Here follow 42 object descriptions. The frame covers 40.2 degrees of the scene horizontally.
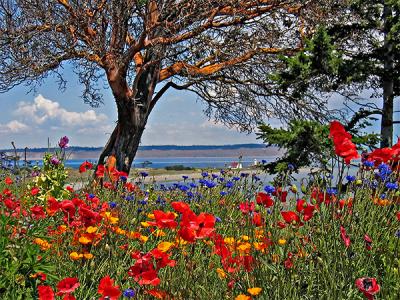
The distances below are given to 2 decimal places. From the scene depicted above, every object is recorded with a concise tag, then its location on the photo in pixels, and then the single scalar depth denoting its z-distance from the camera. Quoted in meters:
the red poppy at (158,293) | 2.74
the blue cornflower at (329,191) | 3.58
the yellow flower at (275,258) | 3.40
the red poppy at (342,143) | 2.68
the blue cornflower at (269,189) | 3.99
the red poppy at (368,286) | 1.98
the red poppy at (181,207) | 2.67
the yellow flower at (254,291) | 2.69
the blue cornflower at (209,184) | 5.87
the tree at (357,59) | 11.02
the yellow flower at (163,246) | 2.89
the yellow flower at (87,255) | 3.42
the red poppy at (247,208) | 3.73
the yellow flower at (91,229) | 3.38
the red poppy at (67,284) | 2.58
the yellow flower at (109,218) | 3.98
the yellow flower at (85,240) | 3.36
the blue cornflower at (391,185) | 3.95
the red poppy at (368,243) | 2.89
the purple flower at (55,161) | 6.52
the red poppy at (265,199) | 3.55
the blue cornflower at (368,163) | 4.14
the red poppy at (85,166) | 6.49
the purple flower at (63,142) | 6.33
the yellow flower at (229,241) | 3.68
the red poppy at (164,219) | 2.84
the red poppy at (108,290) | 2.45
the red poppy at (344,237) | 2.88
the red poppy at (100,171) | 6.26
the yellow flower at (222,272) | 3.41
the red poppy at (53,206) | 3.81
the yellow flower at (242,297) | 2.71
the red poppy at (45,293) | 2.55
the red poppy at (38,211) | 3.80
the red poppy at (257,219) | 3.61
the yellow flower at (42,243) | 3.88
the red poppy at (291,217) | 3.30
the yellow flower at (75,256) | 3.38
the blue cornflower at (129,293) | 2.65
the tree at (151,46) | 11.31
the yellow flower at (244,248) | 3.47
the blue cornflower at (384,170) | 4.02
